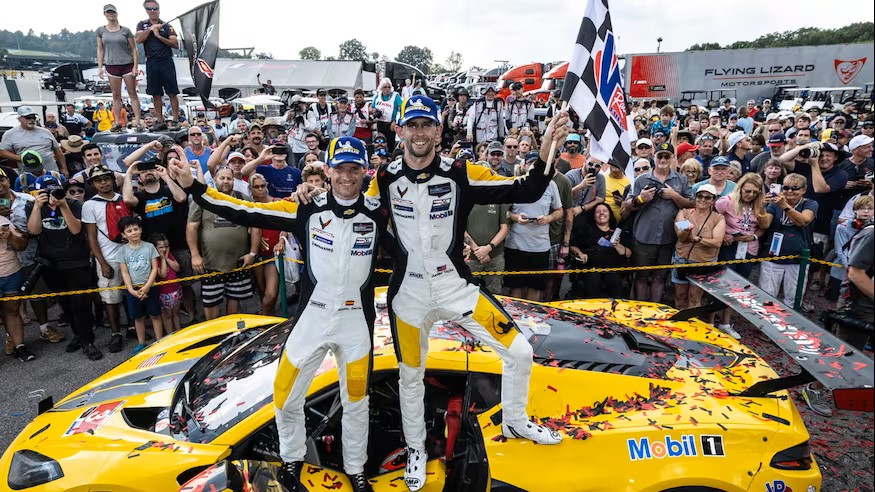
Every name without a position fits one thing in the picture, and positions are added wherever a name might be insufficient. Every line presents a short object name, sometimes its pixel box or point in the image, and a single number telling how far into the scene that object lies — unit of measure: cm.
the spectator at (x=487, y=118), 1091
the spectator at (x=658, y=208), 610
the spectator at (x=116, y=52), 880
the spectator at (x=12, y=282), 561
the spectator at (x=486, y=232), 600
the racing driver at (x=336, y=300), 296
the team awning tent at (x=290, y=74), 3353
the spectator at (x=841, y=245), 496
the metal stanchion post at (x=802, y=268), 561
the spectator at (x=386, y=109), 1084
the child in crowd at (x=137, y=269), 564
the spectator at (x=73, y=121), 1570
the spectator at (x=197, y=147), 752
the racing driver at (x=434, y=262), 302
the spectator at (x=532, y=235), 605
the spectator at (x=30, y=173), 663
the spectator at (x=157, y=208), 594
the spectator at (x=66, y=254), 572
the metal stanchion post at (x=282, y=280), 587
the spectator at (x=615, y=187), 663
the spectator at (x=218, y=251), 595
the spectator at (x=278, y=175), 724
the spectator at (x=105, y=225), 573
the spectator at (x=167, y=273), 588
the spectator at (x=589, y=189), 644
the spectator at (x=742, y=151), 874
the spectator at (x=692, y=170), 681
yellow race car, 286
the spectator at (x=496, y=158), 661
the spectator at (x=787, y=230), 586
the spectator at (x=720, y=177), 640
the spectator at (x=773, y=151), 818
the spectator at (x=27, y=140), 870
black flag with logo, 735
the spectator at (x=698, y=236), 584
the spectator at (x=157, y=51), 868
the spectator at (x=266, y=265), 611
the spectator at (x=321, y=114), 1082
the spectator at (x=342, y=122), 1056
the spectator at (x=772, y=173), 688
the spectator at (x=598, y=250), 640
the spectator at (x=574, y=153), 802
